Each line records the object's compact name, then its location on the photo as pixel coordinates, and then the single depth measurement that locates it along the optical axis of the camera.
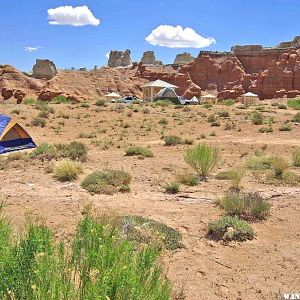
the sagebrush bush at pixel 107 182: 8.50
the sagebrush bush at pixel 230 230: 6.02
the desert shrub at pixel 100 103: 33.25
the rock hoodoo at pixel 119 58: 101.56
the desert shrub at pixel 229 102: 44.83
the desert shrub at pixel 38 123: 22.00
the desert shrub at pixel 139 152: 13.38
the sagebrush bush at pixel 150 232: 5.37
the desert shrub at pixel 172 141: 16.50
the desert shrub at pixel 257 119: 22.73
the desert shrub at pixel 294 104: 35.84
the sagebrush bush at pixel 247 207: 6.99
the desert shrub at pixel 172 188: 8.73
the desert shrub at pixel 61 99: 42.11
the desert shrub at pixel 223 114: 26.42
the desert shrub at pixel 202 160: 10.20
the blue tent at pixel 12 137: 14.07
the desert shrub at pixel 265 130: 20.28
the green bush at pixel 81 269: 2.50
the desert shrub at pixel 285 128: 20.50
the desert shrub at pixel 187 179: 9.48
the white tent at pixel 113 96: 49.30
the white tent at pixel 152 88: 51.08
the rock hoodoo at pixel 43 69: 78.12
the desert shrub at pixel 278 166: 10.21
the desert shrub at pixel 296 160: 11.76
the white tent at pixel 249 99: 49.34
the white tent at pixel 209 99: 53.25
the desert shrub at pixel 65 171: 9.63
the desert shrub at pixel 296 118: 23.40
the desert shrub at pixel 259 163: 11.25
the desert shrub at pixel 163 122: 23.84
